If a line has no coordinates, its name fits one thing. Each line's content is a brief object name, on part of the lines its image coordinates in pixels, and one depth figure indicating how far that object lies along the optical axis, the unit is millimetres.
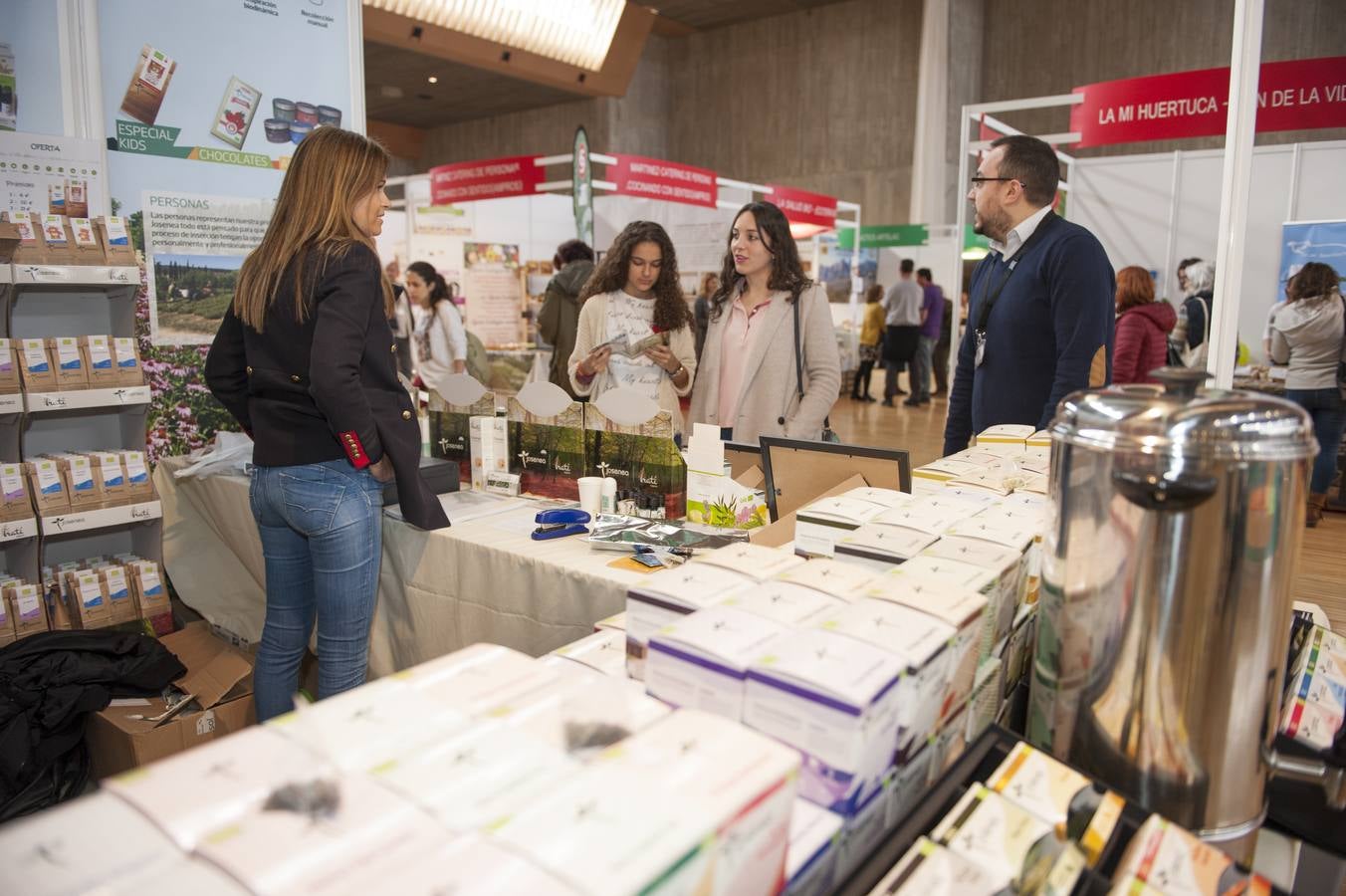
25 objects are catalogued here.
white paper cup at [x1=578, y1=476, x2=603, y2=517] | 2328
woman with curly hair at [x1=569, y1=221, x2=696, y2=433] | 3021
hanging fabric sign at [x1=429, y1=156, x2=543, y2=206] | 7770
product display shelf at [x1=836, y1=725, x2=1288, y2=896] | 779
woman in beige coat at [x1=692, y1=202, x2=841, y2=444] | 2781
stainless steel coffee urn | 851
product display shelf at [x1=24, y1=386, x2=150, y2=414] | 2568
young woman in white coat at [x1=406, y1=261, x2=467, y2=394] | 5629
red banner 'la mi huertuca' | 4258
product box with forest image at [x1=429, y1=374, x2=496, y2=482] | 2709
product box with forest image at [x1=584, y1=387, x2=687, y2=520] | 2266
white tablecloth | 1947
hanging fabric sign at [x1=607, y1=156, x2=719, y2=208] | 7660
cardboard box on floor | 2424
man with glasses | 2383
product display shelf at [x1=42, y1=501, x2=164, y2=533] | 2623
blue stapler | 2160
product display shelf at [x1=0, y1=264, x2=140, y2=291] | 2537
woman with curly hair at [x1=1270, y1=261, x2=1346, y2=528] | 5121
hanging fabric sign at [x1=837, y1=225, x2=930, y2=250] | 12461
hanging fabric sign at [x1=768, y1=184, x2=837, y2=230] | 9750
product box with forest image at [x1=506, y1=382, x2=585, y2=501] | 2469
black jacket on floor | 2248
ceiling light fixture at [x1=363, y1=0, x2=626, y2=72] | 7246
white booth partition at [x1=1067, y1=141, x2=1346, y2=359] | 7246
